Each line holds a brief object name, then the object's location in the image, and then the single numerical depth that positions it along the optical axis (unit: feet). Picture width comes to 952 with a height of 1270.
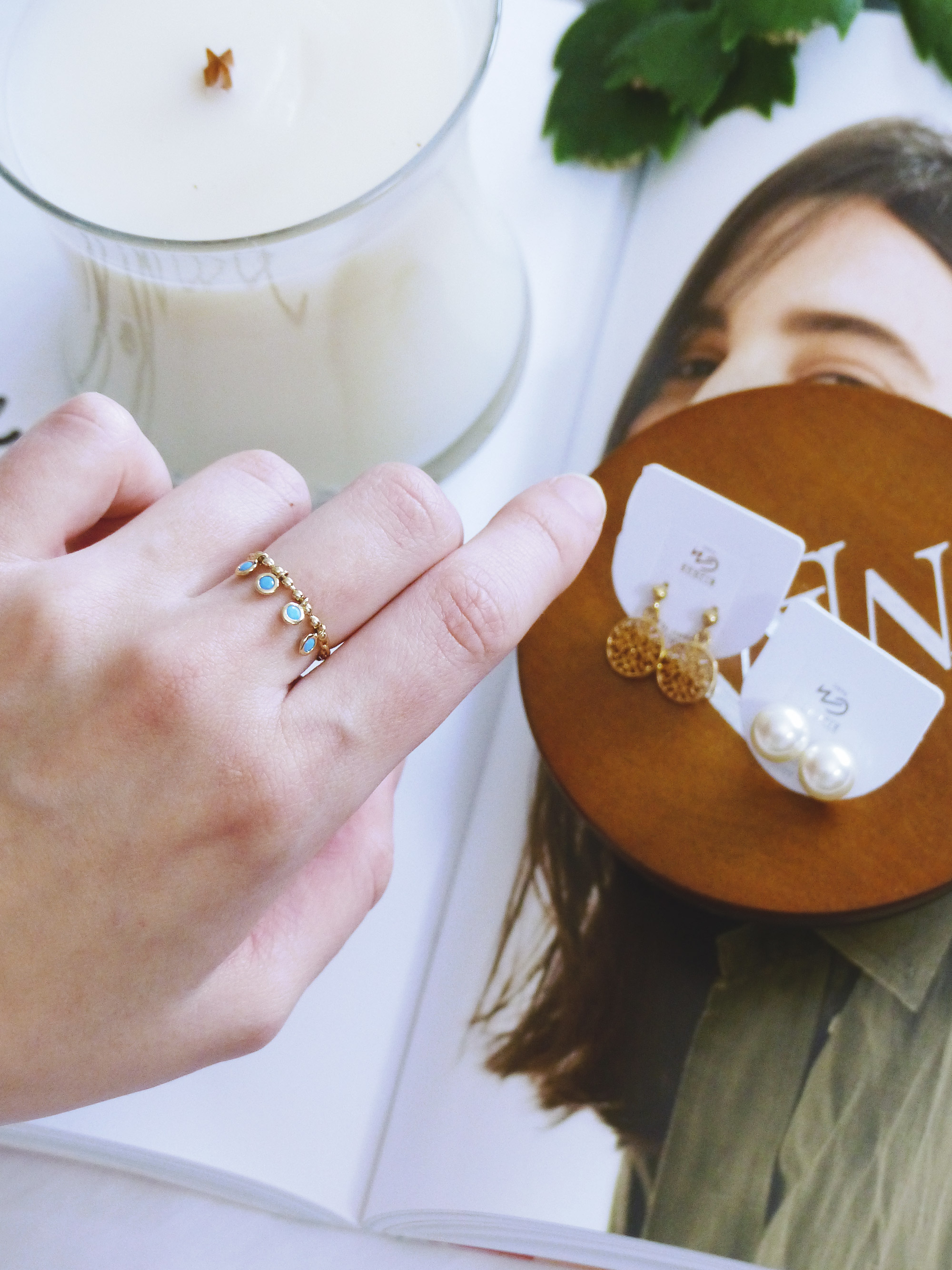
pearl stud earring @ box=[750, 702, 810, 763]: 1.64
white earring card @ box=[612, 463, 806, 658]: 1.66
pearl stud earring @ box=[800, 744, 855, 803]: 1.62
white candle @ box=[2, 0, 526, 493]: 1.62
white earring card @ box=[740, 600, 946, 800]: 1.60
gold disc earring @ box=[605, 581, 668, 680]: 1.81
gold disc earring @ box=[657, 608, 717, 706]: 1.78
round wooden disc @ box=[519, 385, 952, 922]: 1.64
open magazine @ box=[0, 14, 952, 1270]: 1.61
